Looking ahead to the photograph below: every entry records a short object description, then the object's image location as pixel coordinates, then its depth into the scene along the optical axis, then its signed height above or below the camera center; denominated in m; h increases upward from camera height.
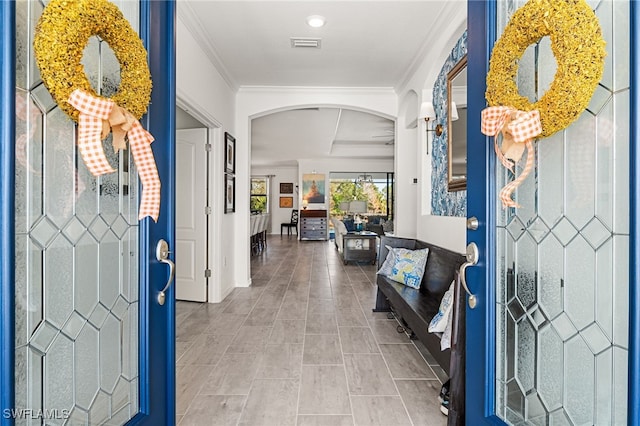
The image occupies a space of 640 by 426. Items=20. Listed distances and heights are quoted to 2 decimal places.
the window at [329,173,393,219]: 12.72 +0.70
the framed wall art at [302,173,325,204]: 12.45 +0.78
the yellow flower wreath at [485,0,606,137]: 0.82 +0.39
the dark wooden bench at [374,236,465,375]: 2.31 -0.71
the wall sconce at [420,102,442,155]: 3.69 +1.01
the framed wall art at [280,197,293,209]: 14.25 +0.34
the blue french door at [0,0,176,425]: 0.77 -0.13
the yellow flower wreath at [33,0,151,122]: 0.80 +0.40
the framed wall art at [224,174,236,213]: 4.62 +0.22
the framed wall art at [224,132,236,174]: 4.61 +0.75
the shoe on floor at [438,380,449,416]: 1.98 -1.06
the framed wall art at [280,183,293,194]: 14.21 +0.93
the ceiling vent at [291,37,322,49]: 3.58 +1.70
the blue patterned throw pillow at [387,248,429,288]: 3.33 -0.54
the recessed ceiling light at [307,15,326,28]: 3.17 +1.70
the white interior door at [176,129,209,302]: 4.36 -0.05
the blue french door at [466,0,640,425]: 0.79 -0.12
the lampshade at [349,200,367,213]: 11.94 +0.16
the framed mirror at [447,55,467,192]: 3.16 +0.77
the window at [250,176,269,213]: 14.14 +0.61
